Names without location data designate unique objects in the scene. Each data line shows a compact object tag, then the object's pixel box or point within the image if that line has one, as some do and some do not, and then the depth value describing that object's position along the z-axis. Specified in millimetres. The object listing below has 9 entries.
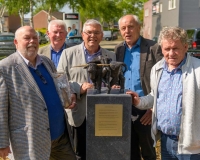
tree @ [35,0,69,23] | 24531
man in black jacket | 4031
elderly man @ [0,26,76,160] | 2939
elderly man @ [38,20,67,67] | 4848
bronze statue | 3240
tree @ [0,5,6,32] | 37062
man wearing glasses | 3746
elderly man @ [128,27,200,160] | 2920
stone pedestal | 3180
